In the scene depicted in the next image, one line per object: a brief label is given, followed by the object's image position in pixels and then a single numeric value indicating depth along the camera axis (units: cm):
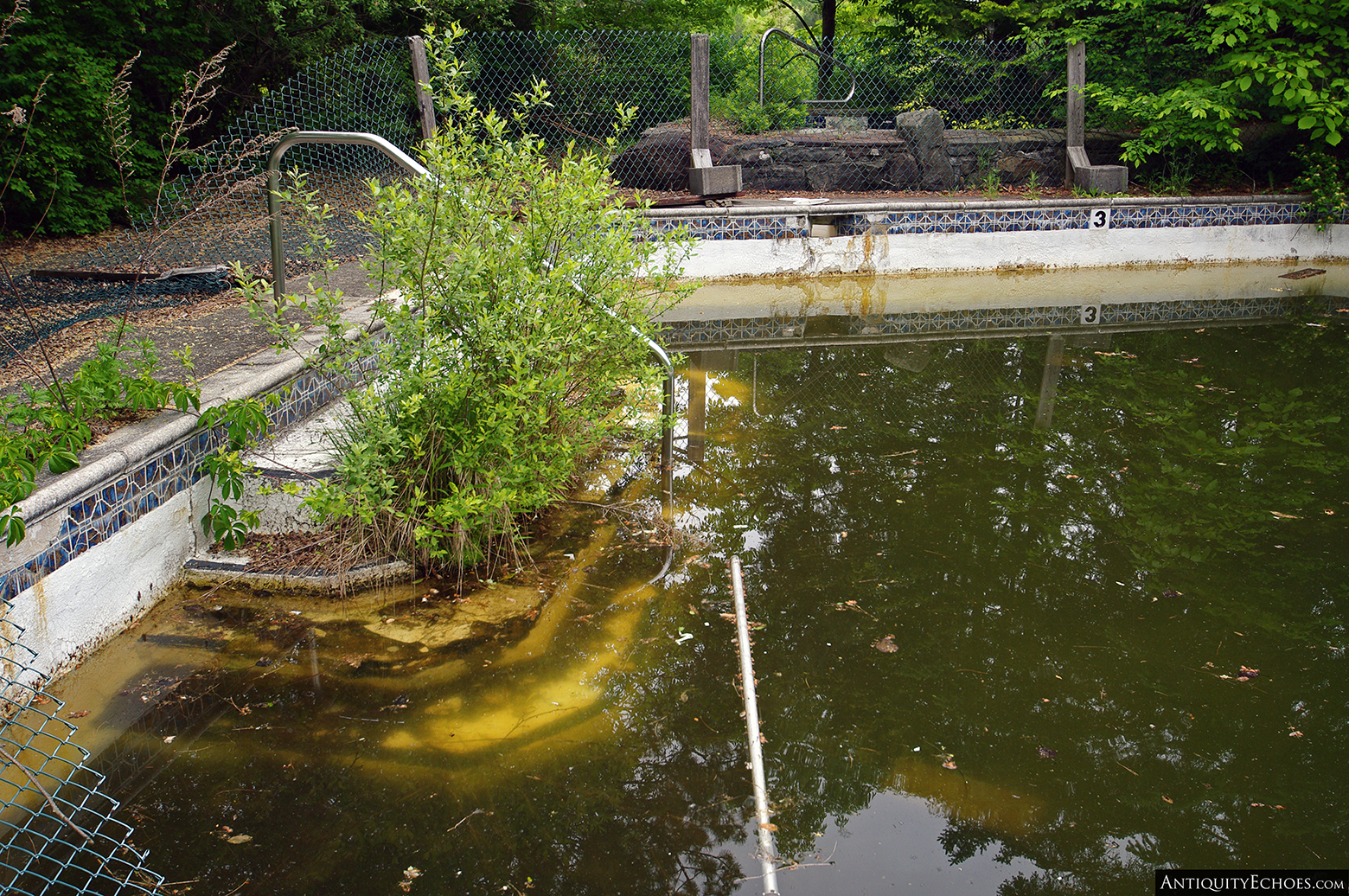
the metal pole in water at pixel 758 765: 227
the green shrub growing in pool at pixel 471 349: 353
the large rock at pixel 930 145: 1074
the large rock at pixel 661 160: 1035
